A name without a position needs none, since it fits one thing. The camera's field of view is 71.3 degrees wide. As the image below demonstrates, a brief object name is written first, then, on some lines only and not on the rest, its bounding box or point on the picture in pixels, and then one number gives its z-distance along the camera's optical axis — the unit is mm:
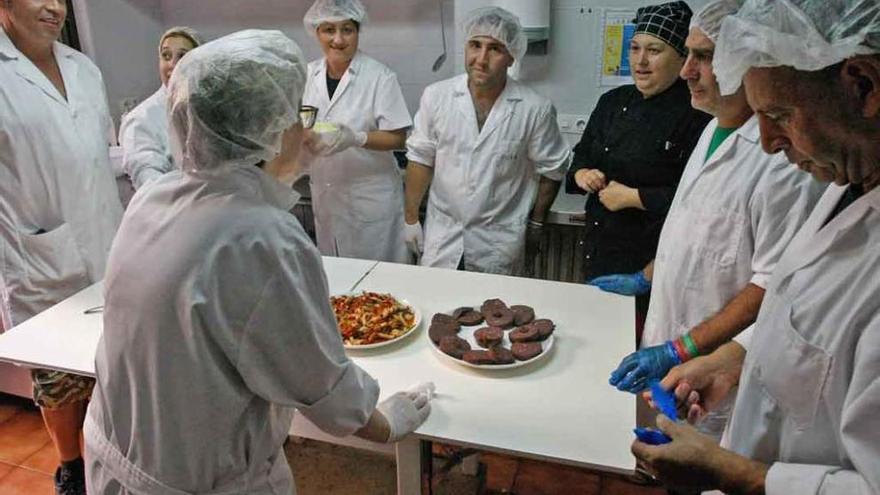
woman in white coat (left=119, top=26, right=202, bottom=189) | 2357
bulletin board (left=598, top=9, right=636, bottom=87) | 2871
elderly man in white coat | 794
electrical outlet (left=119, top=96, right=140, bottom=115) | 3465
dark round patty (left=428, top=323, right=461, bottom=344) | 1612
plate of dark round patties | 1514
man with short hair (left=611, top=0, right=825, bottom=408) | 1446
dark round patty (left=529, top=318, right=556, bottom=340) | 1609
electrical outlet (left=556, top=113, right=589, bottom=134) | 3107
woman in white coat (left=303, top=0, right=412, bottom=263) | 2727
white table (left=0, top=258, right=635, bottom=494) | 1298
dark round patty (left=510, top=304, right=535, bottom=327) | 1683
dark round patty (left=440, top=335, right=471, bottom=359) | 1537
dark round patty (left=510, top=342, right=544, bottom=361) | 1518
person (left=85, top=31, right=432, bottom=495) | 967
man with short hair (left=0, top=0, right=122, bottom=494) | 1988
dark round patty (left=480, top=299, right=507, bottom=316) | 1743
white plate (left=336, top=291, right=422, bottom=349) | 1599
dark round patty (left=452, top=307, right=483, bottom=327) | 1686
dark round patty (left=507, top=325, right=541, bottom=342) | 1578
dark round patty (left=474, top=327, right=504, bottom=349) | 1567
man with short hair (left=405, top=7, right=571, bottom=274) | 2516
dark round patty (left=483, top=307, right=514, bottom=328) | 1665
